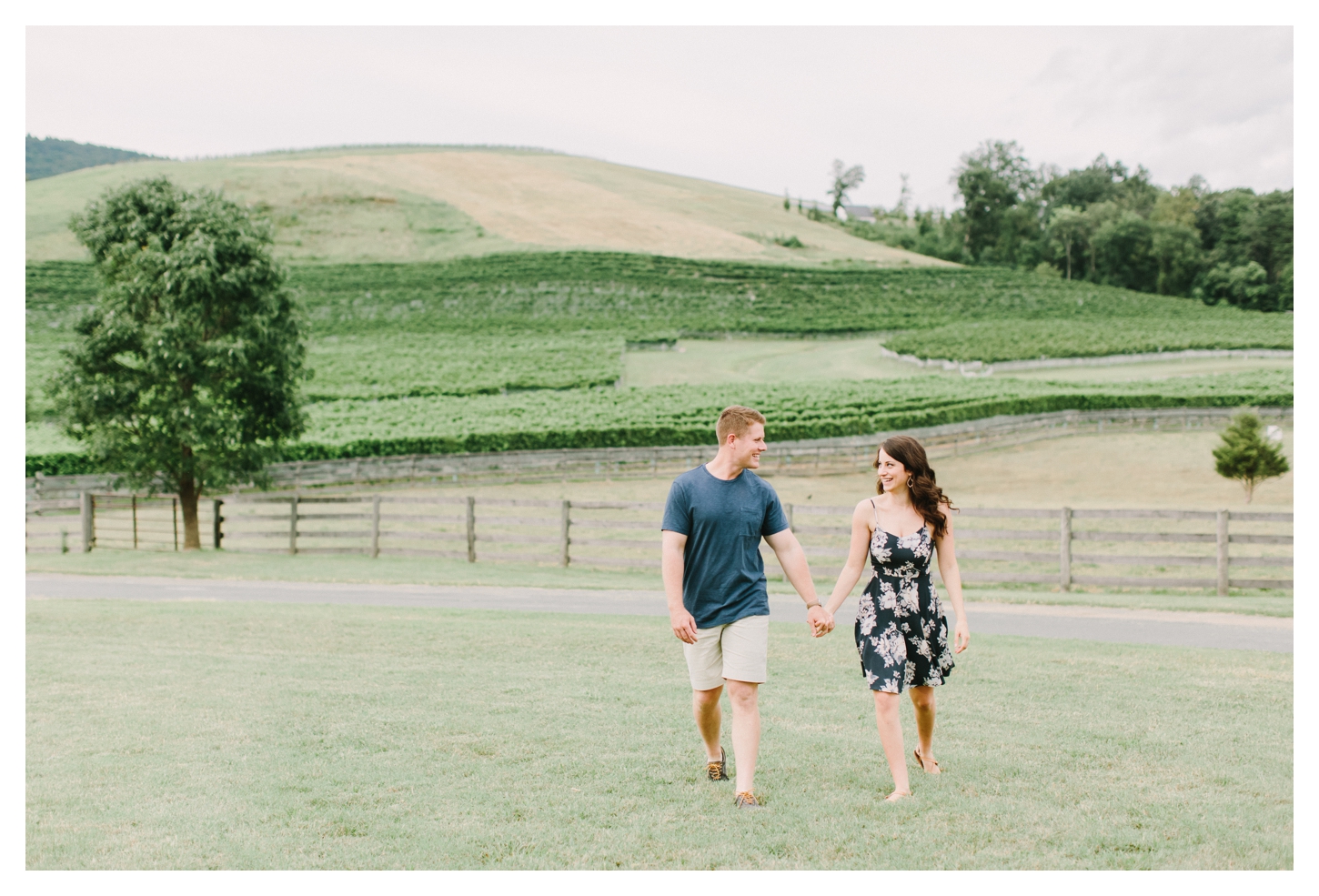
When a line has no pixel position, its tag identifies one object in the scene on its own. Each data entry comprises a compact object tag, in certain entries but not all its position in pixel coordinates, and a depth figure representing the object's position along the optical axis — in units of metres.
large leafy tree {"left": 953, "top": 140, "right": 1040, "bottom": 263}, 116.62
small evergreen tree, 27.19
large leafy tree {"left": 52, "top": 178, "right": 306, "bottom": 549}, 21.84
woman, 5.25
